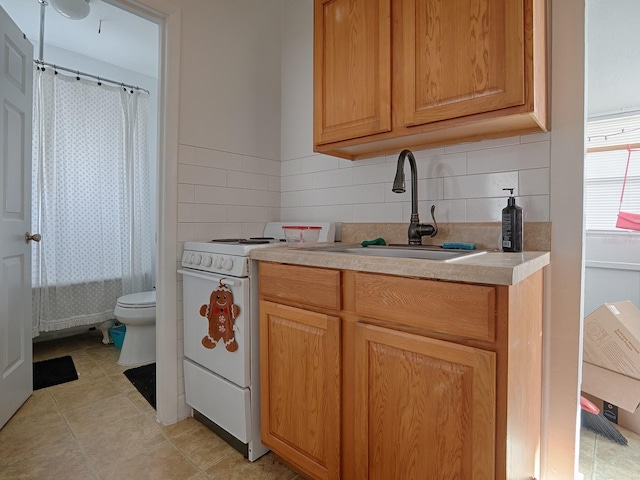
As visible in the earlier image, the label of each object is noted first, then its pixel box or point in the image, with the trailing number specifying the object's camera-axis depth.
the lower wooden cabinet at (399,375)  0.90
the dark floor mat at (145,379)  2.10
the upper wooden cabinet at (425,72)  1.18
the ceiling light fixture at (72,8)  2.21
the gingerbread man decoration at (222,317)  1.51
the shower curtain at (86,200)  2.77
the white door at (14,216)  1.78
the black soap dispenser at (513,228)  1.30
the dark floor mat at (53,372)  2.27
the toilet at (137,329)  2.54
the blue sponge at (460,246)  1.45
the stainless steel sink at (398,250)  1.37
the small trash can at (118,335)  2.90
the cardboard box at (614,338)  1.85
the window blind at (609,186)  2.72
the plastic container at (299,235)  1.72
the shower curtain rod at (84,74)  2.76
